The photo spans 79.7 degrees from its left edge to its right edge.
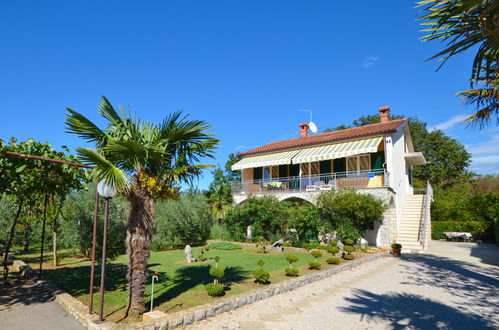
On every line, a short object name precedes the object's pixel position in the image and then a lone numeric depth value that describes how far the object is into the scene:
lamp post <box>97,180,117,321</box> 6.07
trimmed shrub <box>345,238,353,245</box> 16.19
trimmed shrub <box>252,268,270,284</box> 9.31
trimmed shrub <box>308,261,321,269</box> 11.91
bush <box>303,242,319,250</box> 17.90
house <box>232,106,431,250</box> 19.42
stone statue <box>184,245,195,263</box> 13.99
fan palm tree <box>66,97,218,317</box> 6.19
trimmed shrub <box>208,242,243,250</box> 19.56
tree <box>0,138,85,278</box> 6.91
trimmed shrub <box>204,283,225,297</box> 7.93
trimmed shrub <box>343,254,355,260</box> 14.59
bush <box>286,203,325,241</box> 18.83
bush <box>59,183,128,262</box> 14.61
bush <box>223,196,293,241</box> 20.64
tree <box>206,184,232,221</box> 26.42
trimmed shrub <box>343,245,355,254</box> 14.78
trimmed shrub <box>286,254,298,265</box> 11.23
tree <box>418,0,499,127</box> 4.47
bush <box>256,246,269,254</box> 17.41
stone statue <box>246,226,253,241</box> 22.20
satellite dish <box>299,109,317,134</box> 27.86
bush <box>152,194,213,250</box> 20.66
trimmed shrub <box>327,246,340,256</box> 14.21
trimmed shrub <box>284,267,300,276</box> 10.61
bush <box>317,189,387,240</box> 17.47
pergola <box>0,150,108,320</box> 5.95
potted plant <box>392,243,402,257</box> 16.44
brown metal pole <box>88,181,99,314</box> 6.30
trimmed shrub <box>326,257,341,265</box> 13.05
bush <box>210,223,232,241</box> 23.38
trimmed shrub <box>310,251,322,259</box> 13.10
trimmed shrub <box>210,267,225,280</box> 8.59
